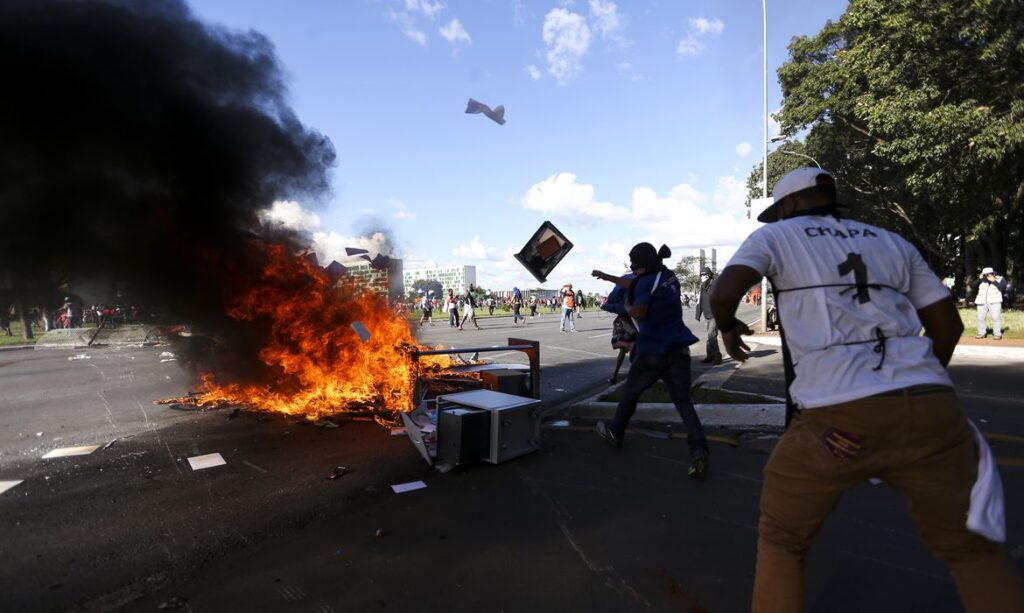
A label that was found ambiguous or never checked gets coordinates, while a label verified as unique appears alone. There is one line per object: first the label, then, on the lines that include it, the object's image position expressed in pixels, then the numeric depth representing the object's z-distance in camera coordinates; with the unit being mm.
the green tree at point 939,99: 14688
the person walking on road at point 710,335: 10828
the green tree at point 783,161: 30000
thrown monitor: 6133
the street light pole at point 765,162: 17770
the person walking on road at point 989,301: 13255
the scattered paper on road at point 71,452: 5288
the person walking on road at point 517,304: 25000
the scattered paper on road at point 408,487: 4195
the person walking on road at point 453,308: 23016
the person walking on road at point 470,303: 21609
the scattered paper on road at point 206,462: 4844
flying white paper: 6298
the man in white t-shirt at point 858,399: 1850
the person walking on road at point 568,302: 19328
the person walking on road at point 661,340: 4504
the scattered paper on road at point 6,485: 4352
